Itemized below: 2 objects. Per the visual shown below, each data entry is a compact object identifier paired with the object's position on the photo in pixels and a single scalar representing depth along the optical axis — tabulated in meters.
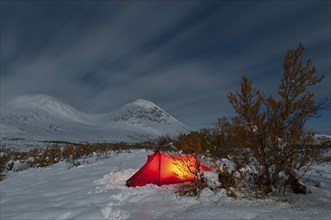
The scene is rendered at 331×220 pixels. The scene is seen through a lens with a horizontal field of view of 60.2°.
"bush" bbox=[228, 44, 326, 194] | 5.62
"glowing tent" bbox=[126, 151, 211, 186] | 7.57
